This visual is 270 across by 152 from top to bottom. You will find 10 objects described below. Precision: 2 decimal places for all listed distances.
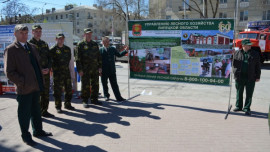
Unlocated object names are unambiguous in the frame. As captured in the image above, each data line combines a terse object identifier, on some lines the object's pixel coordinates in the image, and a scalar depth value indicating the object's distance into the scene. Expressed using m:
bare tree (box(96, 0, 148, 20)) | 33.72
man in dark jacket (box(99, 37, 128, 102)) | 6.55
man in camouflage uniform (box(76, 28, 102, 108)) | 6.01
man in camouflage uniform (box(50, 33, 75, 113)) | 5.57
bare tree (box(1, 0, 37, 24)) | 32.74
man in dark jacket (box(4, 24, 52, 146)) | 3.58
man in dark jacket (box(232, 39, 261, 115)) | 5.30
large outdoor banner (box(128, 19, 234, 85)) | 5.65
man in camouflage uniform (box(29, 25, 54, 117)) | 5.15
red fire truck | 16.55
